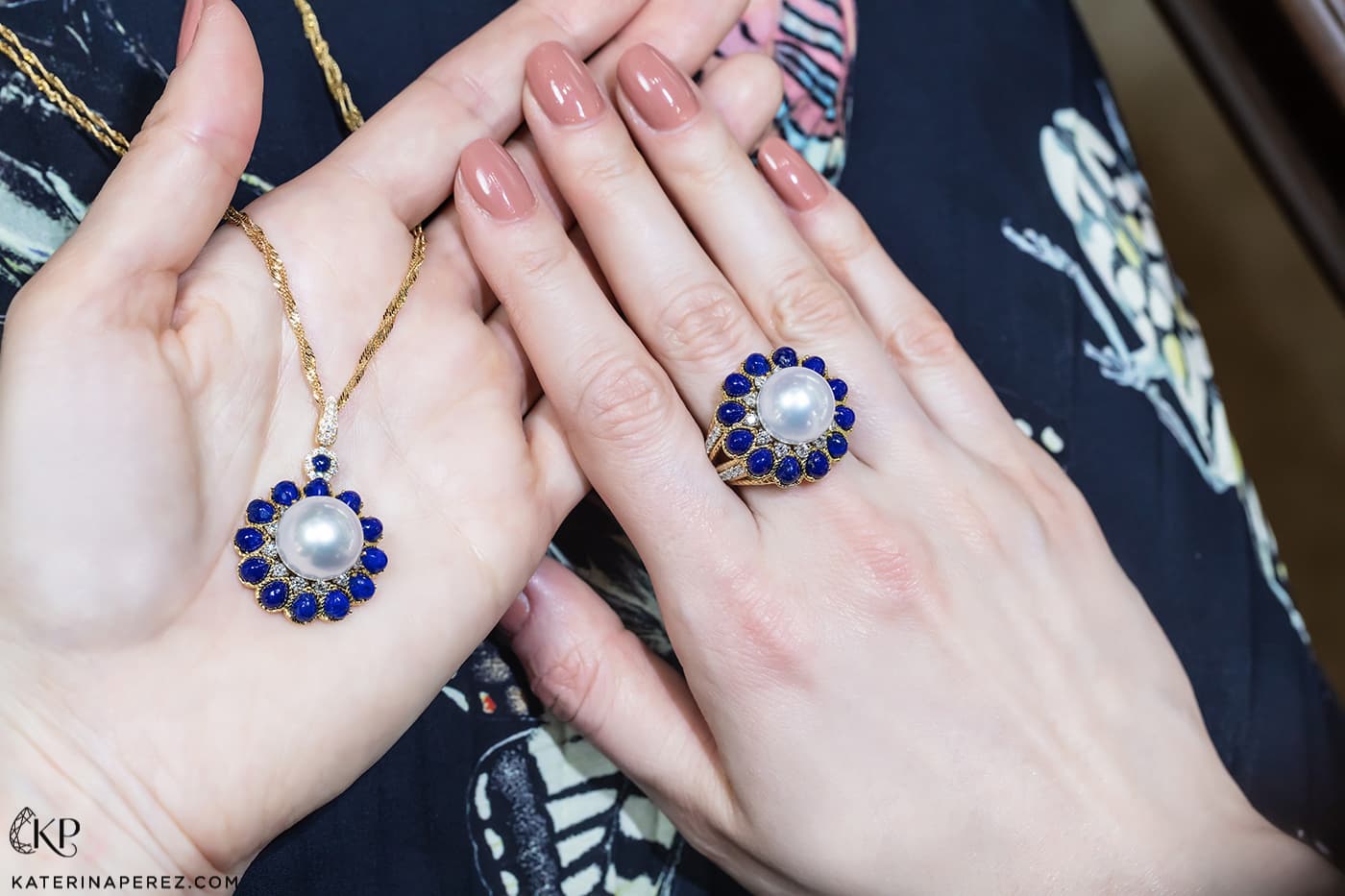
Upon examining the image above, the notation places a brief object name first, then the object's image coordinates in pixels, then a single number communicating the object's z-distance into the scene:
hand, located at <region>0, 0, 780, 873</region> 0.26
